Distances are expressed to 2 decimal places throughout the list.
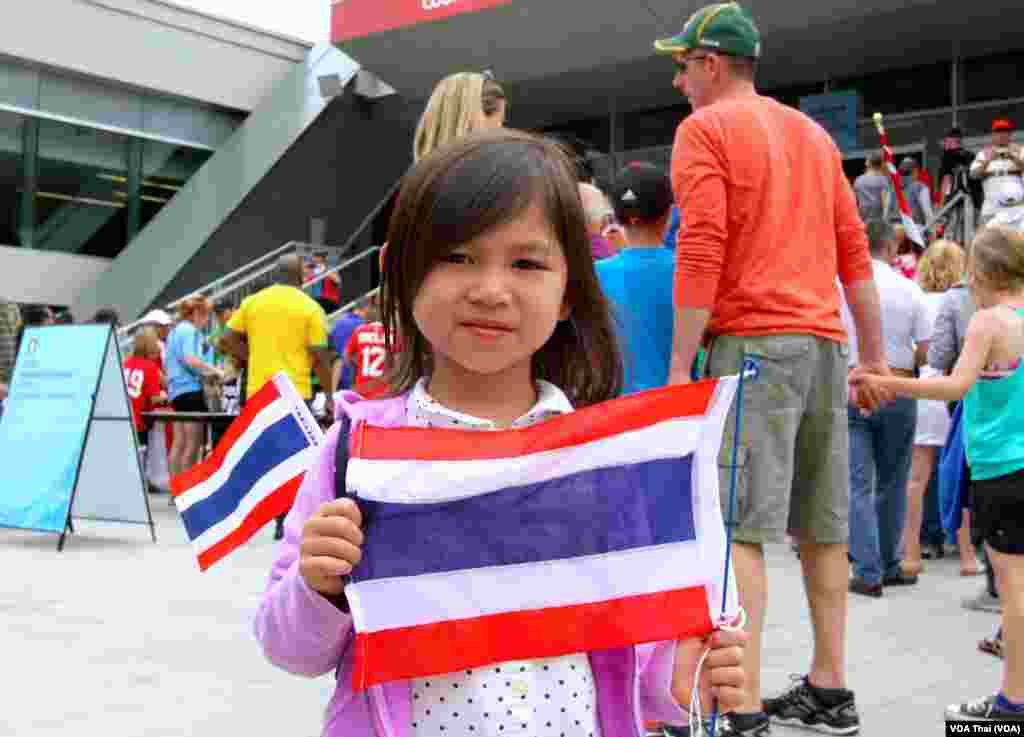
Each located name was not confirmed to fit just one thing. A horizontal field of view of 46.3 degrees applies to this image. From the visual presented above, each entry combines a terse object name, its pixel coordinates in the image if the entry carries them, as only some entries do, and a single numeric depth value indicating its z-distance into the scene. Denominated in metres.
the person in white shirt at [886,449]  6.50
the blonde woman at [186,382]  11.67
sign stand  8.09
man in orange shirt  3.58
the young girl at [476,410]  1.59
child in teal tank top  3.89
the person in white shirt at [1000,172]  13.03
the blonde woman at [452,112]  3.66
